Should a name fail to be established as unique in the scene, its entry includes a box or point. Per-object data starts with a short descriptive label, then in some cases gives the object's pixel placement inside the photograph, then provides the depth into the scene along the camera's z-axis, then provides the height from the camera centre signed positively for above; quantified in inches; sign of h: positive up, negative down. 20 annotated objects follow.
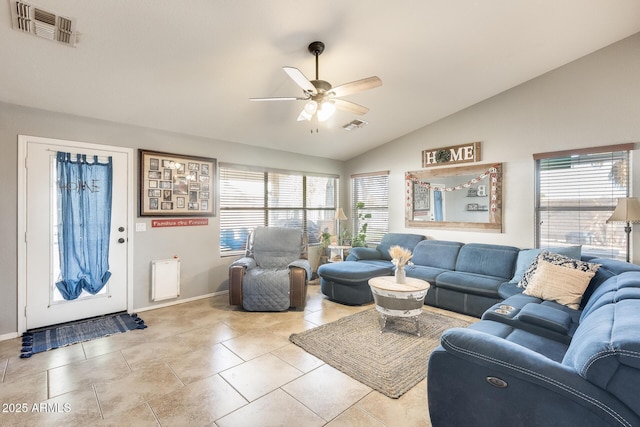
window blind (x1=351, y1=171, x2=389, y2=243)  236.5 +10.5
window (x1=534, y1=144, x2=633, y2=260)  140.3 +8.9
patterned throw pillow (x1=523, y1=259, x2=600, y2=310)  109.3 -25.9
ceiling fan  104.0 +44.0
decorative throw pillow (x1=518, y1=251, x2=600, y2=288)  114.4 -19.1
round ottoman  168.1 -37.4
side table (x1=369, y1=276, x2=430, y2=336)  124.0 -35.4
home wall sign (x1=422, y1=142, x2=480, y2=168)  185.6 +38.4
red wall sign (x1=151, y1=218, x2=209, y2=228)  164.6 -4.8
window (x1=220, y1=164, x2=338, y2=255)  195.2 +8.7
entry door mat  118.6 -51.4
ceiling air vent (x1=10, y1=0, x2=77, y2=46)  83.8 +55.9
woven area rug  97.9 -51.8
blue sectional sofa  47.9 -30.0
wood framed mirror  179.0 +11.0
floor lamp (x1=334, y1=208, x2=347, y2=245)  234.1 -0.7
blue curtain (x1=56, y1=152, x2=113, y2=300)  137.3 -4.3
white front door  130.3 -12.1
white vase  134.6 -27.1
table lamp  121.1 +1.6
